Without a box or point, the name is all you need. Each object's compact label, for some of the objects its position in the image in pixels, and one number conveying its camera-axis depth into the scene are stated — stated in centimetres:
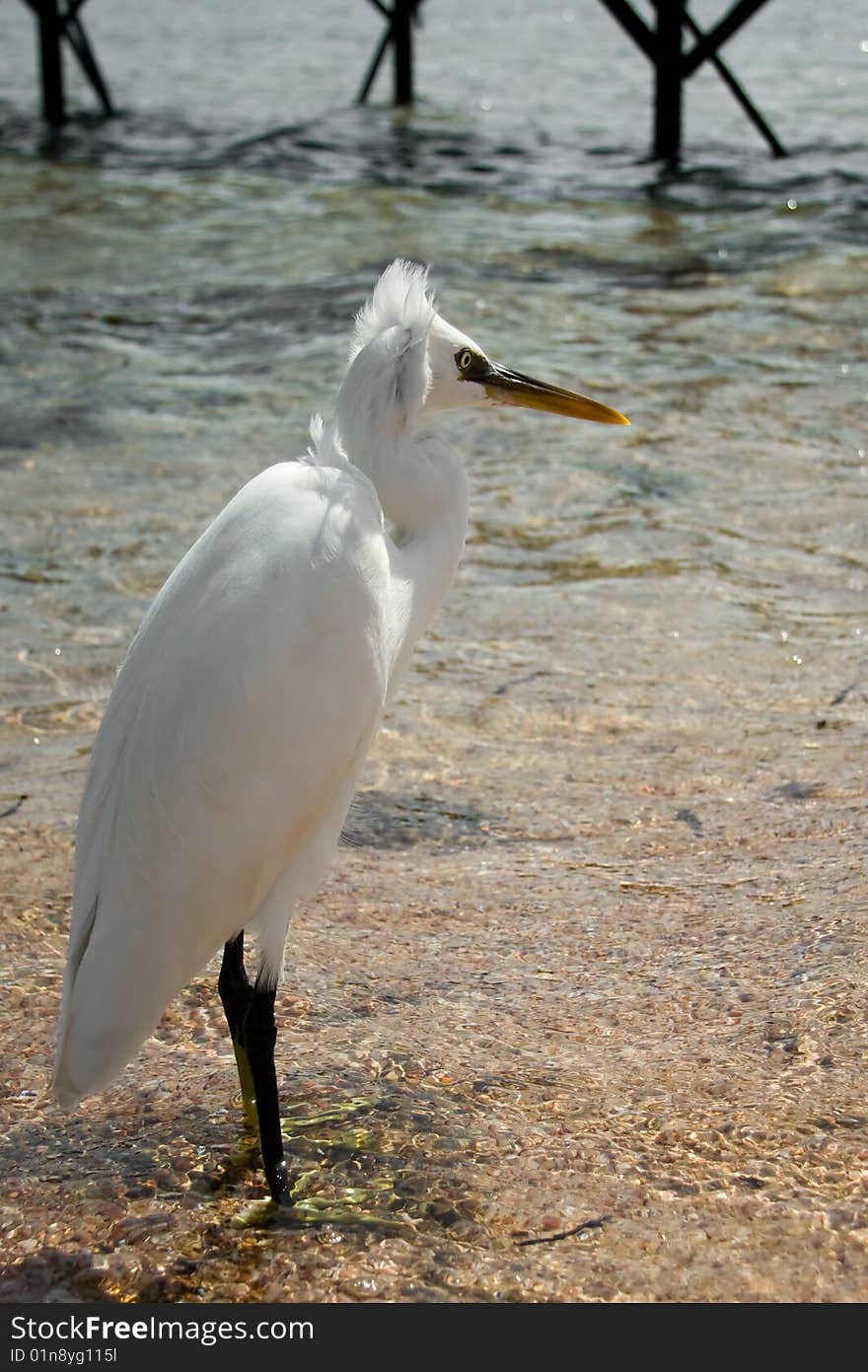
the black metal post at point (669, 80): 1192
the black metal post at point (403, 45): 1509
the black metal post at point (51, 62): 1453
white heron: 246
